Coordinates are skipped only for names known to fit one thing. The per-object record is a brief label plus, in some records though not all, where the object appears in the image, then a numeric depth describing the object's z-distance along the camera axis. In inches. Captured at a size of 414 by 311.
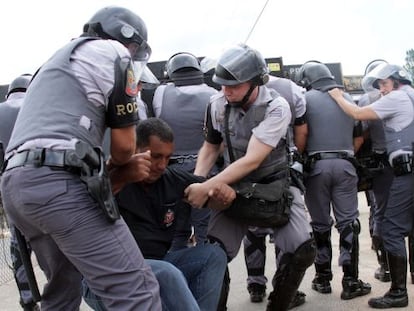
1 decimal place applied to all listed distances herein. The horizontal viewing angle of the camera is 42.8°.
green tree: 1774.1
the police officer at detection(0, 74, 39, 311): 155.9
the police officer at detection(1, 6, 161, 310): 77.9
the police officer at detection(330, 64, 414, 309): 155.6
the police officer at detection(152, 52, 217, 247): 167.3
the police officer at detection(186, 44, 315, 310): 121.1
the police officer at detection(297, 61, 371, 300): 168.4
